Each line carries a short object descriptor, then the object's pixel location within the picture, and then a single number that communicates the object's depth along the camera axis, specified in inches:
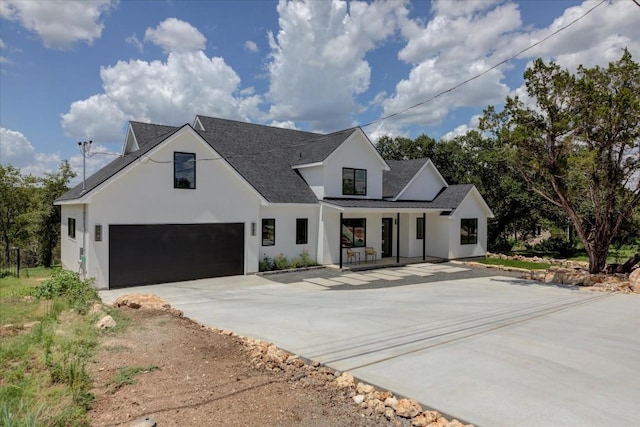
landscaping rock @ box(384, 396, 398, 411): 188.7
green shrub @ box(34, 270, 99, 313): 412.5
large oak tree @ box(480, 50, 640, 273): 563.8
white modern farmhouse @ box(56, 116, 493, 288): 554.6
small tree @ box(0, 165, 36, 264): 983.8
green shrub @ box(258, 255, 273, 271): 684.7
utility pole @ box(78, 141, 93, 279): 535.6
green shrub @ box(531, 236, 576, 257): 1078.4
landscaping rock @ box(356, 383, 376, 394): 202.1
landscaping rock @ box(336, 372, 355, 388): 211.8
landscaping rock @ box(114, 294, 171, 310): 390.3
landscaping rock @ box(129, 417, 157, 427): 156.2
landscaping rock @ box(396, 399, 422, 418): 182.9
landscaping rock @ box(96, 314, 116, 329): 298.9
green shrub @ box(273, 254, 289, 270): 700.7
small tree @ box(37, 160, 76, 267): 848.9
